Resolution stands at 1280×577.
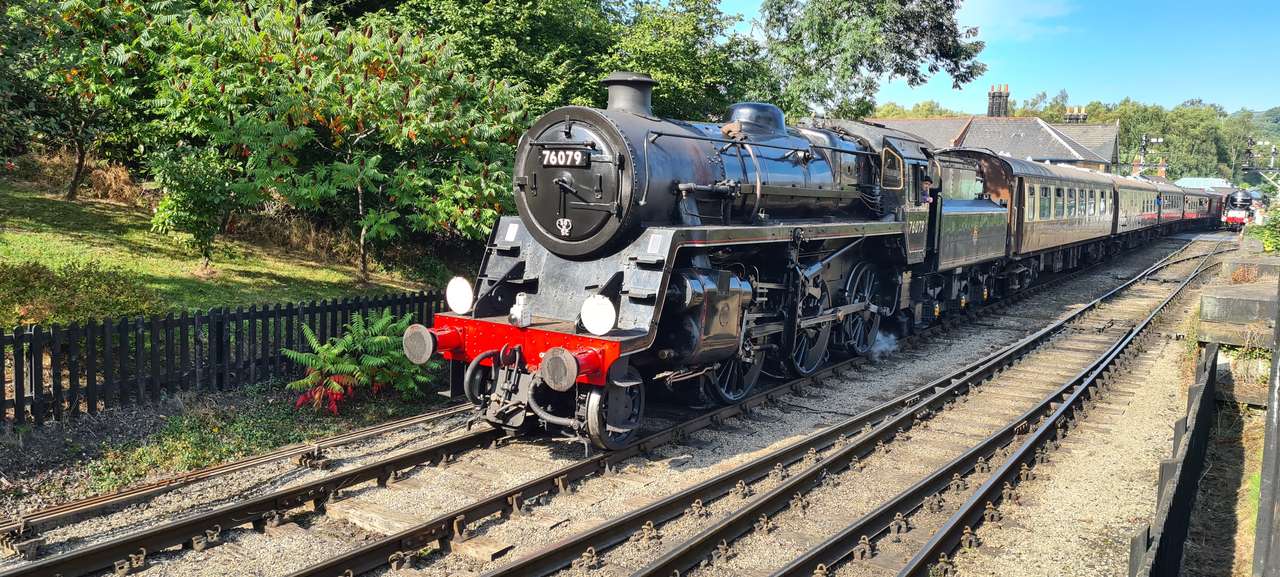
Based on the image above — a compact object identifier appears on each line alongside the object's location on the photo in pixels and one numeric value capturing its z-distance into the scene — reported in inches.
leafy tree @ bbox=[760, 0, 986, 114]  795.4
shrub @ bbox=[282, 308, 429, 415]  334.3
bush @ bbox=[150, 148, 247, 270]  383.9
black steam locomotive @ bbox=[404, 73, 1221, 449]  291.6
